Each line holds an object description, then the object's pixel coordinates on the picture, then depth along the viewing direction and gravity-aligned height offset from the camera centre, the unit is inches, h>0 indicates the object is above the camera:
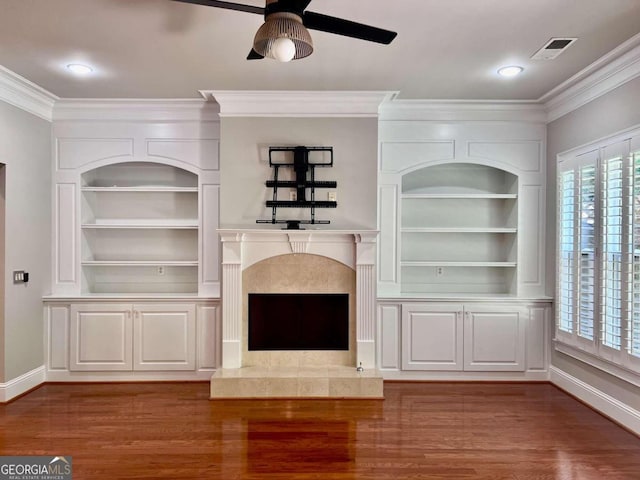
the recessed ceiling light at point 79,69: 142.3 +55.1
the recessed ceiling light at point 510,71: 143.0 +55.2
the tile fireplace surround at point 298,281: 169.8 -16.4
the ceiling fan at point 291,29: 83.6 +41.5
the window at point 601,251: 131.2 -3.6
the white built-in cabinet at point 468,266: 179.2 -13.9
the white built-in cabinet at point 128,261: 178.7 -9.6
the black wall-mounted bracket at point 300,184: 170.6 +21.3
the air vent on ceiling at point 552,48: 123.5 +55.2
